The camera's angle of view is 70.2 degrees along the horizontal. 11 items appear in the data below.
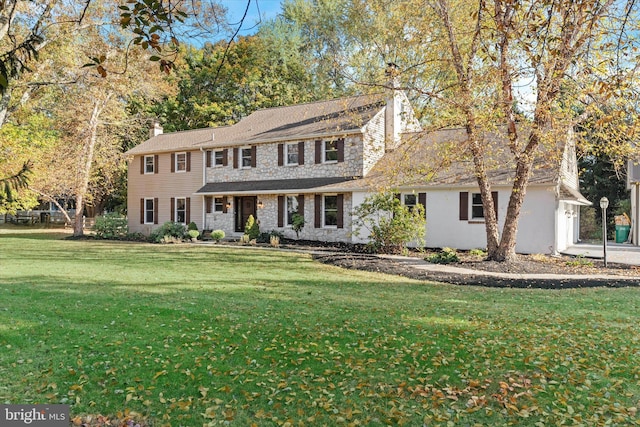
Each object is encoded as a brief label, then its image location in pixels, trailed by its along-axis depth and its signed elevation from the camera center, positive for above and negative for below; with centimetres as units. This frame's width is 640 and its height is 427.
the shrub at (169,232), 2316 -66
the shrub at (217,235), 2275 -80
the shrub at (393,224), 1725 -22
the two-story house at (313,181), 1752 +169
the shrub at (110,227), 2506 -43
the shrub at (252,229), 2214 -49
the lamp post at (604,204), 1475 +45
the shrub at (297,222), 2156 -15
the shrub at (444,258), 1458 -129
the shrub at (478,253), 1622 -125
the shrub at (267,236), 2192 -83
